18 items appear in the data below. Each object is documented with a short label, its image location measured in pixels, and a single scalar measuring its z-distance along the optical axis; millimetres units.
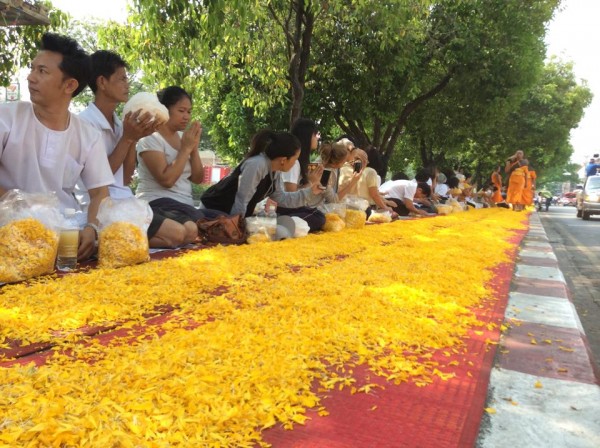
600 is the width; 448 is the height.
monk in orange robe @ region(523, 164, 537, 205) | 15422
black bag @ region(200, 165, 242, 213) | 4980
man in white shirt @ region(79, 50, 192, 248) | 3668
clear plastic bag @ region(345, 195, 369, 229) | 6168
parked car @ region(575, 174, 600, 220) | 16984
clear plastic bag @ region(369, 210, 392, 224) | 7543
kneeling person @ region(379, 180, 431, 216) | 9695
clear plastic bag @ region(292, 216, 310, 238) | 5008
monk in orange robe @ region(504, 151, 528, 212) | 14930
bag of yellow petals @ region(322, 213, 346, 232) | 5707
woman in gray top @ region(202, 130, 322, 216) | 4715
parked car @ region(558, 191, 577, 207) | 60231
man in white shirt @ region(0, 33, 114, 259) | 3006
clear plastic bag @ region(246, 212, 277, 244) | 4484
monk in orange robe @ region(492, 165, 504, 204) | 17453
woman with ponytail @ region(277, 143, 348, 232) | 5379
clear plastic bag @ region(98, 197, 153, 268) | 3098
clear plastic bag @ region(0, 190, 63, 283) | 2590
